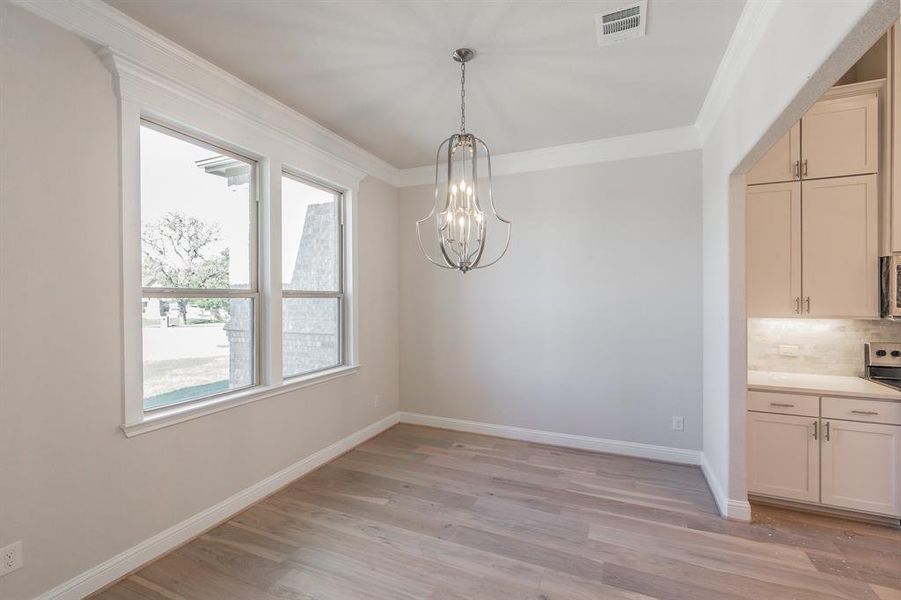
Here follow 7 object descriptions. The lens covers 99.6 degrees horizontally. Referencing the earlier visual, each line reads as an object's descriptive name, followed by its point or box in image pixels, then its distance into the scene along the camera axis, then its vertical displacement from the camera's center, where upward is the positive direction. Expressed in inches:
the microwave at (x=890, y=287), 92.5 +2.3
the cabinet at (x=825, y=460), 90.7 -41.0
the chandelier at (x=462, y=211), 82.2 +20.0
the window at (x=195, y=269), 85.1 +7.3
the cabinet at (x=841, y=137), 96.9 +41.6
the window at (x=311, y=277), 122.4 +7.2
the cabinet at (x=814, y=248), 97.7 +12.9
